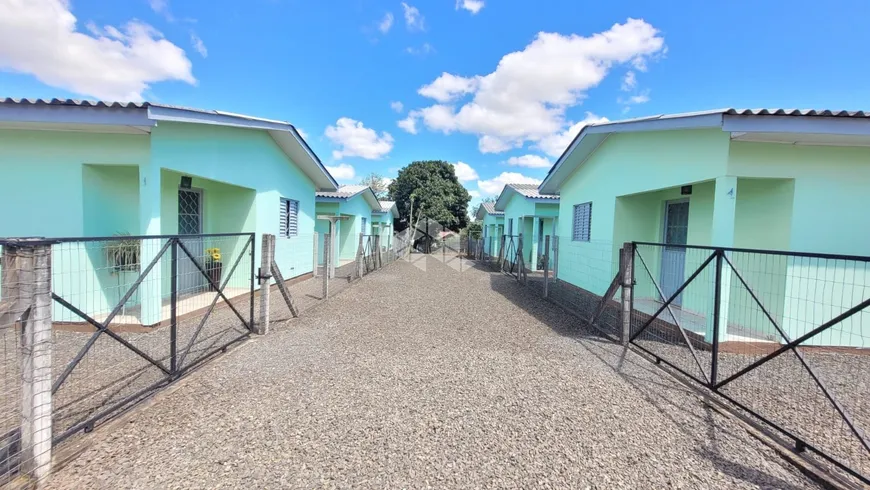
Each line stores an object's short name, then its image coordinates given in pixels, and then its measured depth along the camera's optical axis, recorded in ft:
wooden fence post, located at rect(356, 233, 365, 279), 37.86
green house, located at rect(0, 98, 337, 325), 16.61
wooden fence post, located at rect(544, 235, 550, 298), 30.63
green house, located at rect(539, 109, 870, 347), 16.03
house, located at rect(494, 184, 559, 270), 51.80
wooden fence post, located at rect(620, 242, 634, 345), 17.70
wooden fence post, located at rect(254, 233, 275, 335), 18.48
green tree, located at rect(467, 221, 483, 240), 112.29
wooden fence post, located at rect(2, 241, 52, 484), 7.53
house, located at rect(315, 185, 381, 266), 50.44
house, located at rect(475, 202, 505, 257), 79.66
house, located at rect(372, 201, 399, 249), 79.97
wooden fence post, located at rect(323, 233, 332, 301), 26.24
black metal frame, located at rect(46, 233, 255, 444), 8.84
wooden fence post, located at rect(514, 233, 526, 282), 39.09
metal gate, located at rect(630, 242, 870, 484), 10.66
